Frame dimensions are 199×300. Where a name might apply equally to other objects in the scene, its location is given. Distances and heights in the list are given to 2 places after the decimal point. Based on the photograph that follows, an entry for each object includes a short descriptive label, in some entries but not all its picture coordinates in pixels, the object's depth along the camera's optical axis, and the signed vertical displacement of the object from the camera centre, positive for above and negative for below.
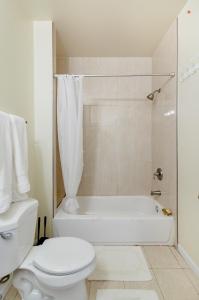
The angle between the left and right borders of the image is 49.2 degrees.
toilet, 1.25 -0.71
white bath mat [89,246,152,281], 1.79 -1.09
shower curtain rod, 2.23 +0.71
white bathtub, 2.26 -0.89
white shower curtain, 2.35 +0.15
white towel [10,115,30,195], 1.47 -0.15
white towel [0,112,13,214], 1.26 -0.12
